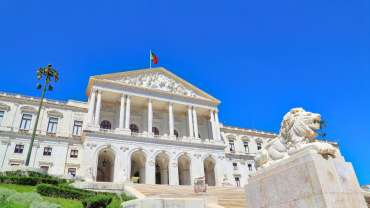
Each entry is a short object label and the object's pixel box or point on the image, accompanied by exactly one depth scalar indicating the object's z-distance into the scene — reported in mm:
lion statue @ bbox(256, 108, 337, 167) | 5489
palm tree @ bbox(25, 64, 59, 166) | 32812
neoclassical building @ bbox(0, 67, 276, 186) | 33719
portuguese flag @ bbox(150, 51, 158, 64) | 44062
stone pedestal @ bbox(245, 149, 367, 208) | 4949
